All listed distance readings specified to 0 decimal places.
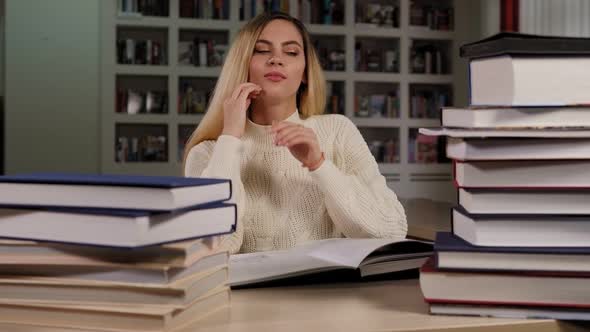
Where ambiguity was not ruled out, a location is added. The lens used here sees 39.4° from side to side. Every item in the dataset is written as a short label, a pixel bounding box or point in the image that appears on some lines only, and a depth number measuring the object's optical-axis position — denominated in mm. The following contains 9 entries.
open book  1093
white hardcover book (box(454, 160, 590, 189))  863
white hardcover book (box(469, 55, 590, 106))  858
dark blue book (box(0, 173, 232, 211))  777
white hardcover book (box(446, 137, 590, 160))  858
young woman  1884
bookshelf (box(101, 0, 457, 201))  5742
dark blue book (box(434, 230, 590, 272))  847
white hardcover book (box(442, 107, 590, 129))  868
